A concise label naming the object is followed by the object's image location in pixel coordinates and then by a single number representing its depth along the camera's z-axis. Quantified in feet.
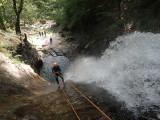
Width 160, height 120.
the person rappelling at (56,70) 29.77
